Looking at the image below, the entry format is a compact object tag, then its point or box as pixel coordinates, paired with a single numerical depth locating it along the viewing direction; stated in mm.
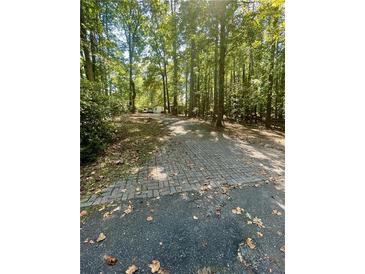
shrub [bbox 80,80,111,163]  4859
